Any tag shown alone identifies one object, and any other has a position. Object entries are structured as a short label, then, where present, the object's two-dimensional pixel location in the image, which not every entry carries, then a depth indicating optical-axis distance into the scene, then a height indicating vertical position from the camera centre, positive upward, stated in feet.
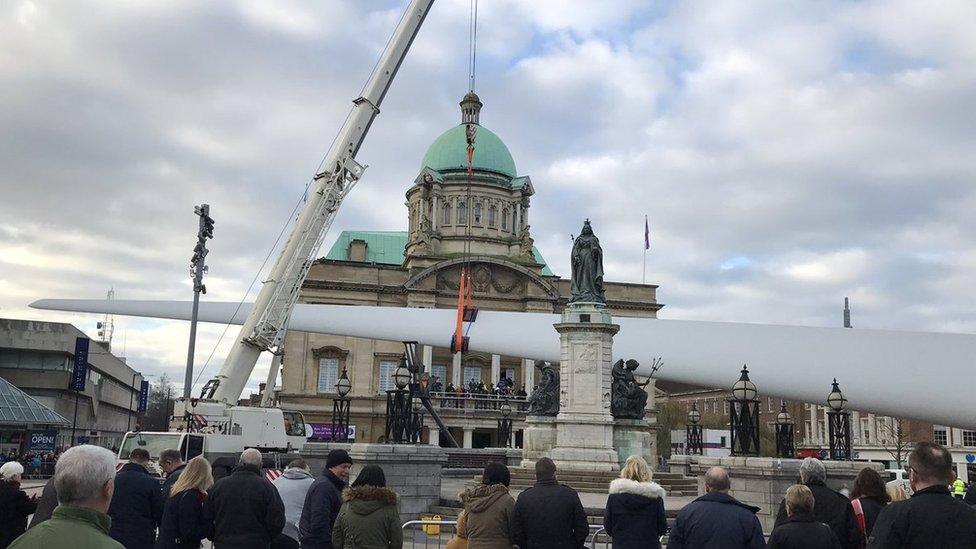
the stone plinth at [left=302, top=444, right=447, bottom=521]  59.52 -3.16
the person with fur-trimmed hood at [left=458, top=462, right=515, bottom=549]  24.14 -2.43
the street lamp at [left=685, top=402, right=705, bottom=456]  128.20 -0.63
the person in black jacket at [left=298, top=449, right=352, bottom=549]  25.99 -2.53
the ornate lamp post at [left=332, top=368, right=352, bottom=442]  85.25 +3.32
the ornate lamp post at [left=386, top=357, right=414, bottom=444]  69.87 +1.18
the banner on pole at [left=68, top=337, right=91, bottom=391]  203.62 +10.95
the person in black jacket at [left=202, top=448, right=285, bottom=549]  24.29 -2.56
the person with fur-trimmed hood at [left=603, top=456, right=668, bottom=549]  24.81 -2.40
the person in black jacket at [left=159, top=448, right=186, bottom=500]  29.59 -1.58
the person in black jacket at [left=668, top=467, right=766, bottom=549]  20.58 -2.17
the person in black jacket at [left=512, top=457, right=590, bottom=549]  24.38 -2.58
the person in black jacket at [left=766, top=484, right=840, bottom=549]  19.86 -2.19
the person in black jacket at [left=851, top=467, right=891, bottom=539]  25.04 -1.70
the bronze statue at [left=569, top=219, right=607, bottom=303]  81.30 +14.88
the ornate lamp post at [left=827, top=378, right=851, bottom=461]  67.92 +1.48
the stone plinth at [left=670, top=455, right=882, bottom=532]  56.59 -3.03
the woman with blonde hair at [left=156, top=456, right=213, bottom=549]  24.66 -2.64
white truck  79.92 +10.01
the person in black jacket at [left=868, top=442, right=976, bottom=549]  16.07 -1.46
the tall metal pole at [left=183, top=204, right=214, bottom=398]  91.00 +16.31
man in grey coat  28.17 -2.29
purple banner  195.59 -2.12
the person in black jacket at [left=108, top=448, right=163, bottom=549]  25.26 -2.63
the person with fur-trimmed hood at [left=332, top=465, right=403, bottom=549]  23.20 -2.50
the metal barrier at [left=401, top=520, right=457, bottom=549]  47.46 -6.46
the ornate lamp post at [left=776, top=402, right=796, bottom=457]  90.53 -0.62
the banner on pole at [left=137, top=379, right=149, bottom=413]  324.60 +7.54
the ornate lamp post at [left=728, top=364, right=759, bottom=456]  66.23 +1.53
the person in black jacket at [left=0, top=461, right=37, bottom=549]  29.14 -3.03
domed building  219.00 +33.94
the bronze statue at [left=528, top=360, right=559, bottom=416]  84.69 +2.81
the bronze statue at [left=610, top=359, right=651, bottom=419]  81.05 +3.12
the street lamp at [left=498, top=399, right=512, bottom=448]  148.75 -1.03
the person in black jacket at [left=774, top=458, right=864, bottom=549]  23.67 -2.19
